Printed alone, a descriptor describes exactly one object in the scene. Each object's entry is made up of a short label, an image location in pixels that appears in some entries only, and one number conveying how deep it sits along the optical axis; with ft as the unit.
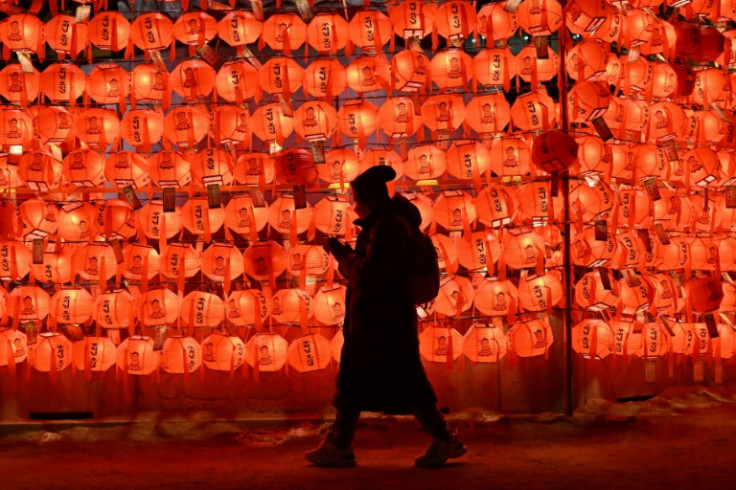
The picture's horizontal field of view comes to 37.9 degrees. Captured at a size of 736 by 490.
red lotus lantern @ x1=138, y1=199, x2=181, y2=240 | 29.30
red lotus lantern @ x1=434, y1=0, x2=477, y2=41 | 29.09
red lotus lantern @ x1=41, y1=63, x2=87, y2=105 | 29.58
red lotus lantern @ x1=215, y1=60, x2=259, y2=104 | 29.43
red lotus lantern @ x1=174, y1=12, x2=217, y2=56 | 29.50
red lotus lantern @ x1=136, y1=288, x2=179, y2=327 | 28.84
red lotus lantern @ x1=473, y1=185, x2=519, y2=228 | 28.40
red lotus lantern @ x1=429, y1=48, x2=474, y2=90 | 29.12
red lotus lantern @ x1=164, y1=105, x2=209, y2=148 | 28.99
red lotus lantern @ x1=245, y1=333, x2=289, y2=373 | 28.81
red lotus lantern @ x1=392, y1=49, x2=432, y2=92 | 28.76
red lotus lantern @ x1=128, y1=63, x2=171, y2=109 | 29.71
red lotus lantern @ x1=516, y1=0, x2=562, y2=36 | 28.97
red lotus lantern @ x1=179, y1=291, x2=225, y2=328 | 28.78
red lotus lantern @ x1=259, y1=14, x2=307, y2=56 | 29.32
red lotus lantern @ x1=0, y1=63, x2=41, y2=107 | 30.14
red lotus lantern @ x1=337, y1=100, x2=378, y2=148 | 29.19
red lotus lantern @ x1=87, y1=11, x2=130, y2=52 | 29.60
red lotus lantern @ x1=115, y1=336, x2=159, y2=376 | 29.30
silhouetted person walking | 22.49
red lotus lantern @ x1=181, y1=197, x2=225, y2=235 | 29.04
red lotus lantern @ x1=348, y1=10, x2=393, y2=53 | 28.99
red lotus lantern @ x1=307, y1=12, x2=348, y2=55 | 29.07
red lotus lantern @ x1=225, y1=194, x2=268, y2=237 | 28.86
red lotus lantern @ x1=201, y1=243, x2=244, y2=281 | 28.55
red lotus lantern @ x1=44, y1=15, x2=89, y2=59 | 29.86
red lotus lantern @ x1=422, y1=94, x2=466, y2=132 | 29.25
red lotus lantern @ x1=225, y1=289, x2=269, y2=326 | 28.99
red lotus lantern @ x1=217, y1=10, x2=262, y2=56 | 29.32
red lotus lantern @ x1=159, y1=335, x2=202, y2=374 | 28.99
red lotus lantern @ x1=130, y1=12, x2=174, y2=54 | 29.48
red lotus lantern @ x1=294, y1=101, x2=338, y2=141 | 28.96
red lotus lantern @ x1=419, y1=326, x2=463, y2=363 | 28.66
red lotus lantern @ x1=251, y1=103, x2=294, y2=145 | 29.32
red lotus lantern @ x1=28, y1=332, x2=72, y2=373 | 29.37
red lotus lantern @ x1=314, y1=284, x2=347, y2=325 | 28.63
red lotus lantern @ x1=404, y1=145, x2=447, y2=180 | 28.99
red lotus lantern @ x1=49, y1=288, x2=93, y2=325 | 29.12
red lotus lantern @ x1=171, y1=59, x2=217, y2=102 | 29.55
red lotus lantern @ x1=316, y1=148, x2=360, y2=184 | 29.12
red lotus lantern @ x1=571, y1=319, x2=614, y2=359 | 29.12
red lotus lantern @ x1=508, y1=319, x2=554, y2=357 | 28.66
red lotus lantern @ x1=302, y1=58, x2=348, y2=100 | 29.19
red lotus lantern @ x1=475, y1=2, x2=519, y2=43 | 29.60
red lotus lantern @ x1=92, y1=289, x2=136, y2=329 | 28.86
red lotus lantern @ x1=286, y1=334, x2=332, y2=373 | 28.40
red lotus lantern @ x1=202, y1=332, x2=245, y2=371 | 28.89
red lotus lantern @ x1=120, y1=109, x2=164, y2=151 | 29.40
